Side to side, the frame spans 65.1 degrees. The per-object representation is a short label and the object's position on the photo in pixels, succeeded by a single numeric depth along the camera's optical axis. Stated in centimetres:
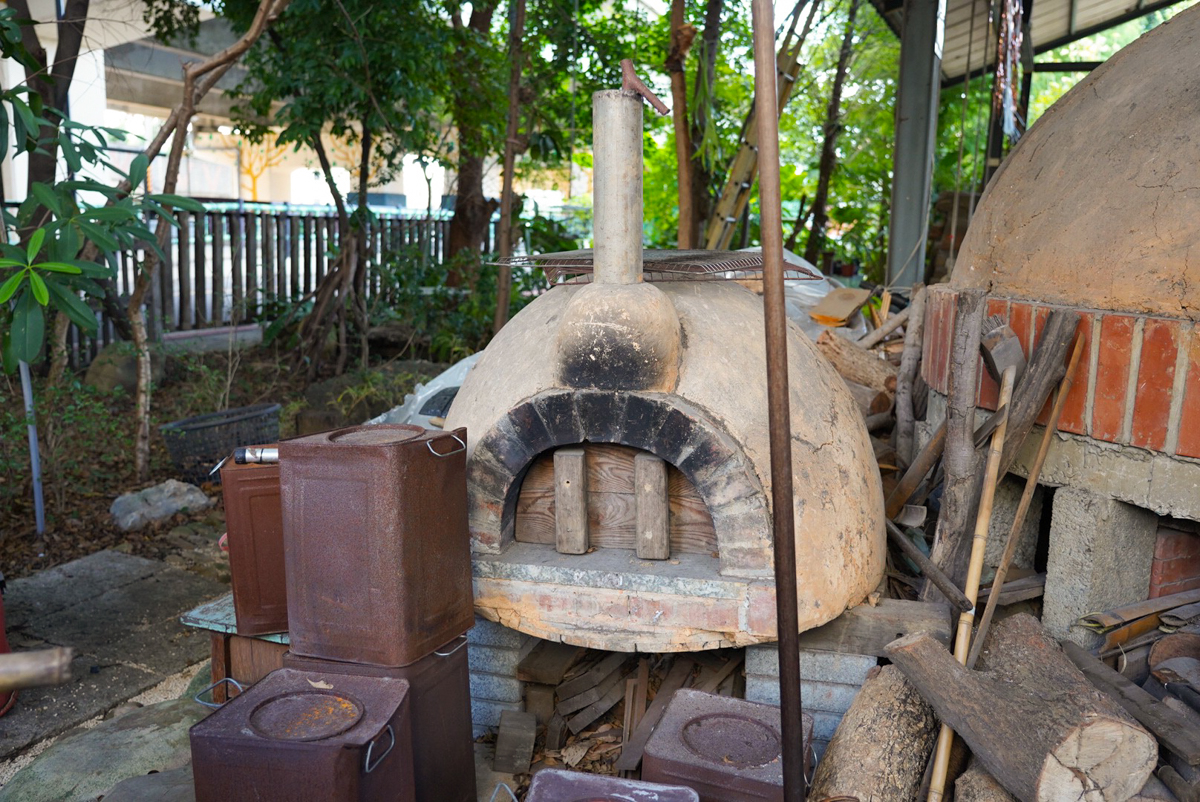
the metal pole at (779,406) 172
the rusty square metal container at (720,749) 223
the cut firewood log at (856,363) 482
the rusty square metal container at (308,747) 211
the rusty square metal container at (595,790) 212
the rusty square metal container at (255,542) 290
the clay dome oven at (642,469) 269
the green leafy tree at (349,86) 661
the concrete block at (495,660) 309
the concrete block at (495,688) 310
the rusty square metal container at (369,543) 244
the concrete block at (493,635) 308
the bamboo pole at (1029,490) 269
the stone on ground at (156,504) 507
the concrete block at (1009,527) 322
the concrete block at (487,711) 310
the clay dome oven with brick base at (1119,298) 251
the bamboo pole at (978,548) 235
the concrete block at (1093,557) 276
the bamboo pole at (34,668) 102
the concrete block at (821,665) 283
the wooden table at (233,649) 305
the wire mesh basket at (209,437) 560
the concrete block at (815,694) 285
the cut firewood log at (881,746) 230
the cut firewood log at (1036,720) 204
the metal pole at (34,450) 439
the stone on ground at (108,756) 280
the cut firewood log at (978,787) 220
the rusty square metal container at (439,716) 247
